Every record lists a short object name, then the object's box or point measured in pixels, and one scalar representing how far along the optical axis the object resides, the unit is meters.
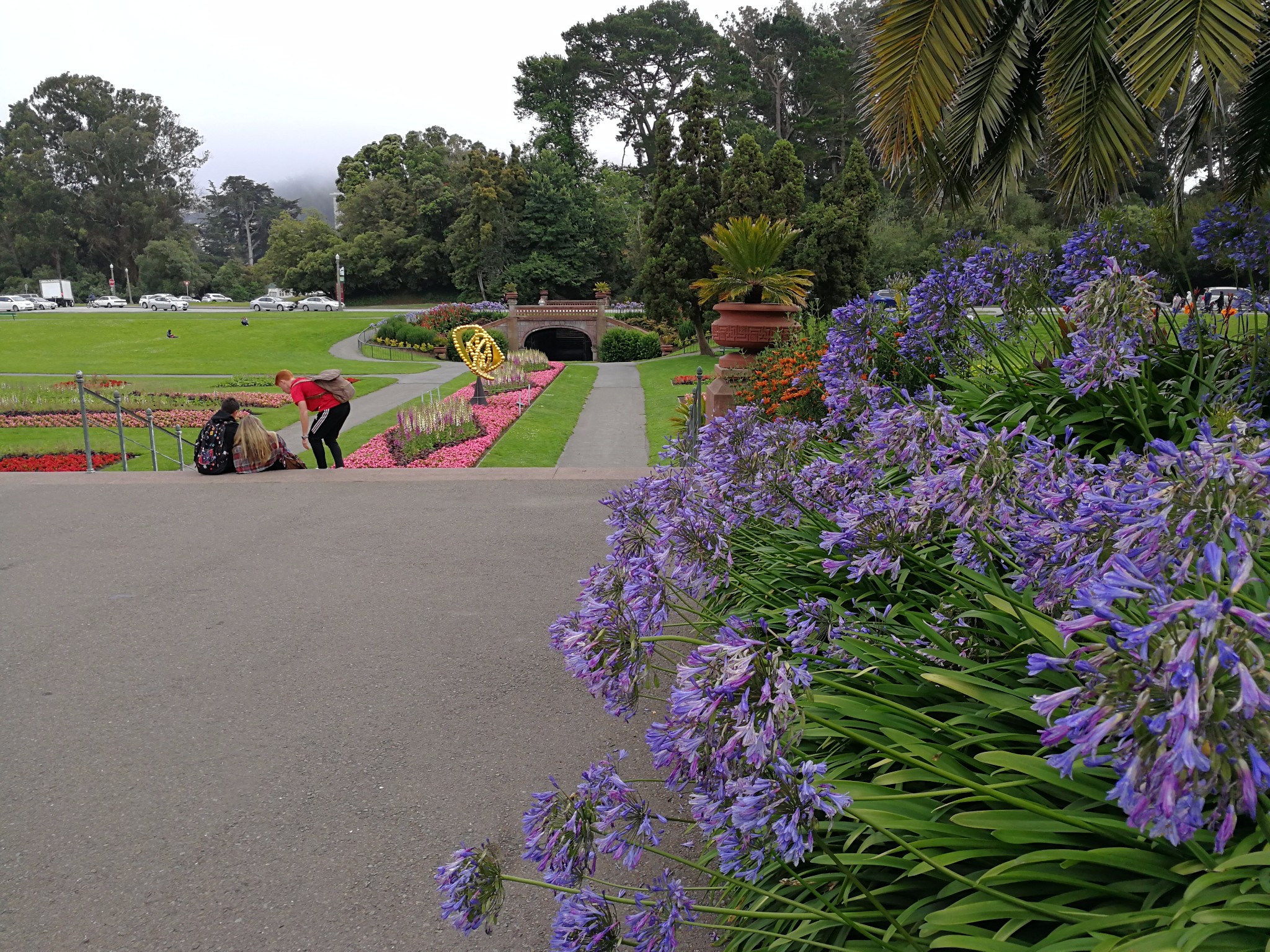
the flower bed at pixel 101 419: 17.30
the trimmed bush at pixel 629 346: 40.28
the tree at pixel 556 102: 59.12
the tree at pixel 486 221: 51.12
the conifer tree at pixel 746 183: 27.39
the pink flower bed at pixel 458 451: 12.48
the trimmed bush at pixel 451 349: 37.72
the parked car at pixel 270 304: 57.97
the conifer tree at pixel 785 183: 27.31
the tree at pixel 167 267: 73.81
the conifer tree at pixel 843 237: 25.78
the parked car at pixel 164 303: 58.38
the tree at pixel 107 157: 74.56
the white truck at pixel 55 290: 66.00
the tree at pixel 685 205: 28.28
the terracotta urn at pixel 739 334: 9.31
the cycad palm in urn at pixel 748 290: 9.38
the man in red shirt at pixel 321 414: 9.72
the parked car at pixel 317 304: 57.75
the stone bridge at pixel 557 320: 41.84
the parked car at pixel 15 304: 52.19
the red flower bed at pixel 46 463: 13.10
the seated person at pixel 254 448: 8.51
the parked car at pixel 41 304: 59.62
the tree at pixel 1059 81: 4.80
